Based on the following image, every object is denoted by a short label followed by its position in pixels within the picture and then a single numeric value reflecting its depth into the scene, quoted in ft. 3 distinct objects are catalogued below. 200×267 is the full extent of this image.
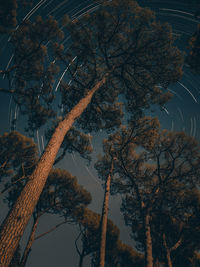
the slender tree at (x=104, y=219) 24.08
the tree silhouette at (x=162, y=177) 34.94
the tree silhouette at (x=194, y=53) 19.43
